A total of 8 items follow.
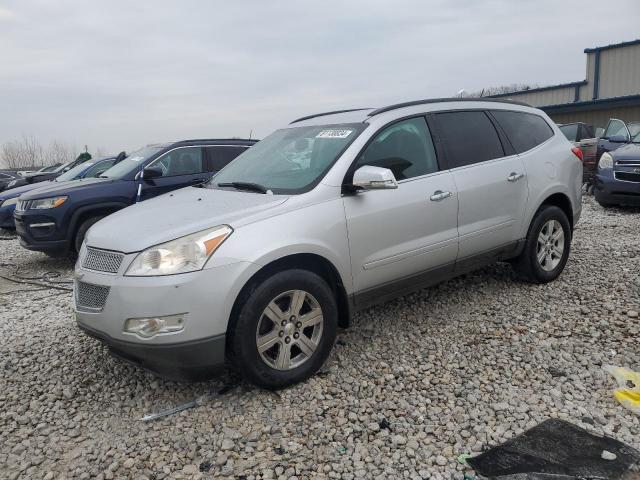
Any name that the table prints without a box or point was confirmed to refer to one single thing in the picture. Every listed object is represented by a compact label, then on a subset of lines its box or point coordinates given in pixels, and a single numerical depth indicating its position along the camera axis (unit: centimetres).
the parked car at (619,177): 913
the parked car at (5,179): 1695
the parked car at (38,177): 1577
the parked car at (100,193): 705
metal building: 2098
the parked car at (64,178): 981
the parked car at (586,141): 1270
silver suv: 302
